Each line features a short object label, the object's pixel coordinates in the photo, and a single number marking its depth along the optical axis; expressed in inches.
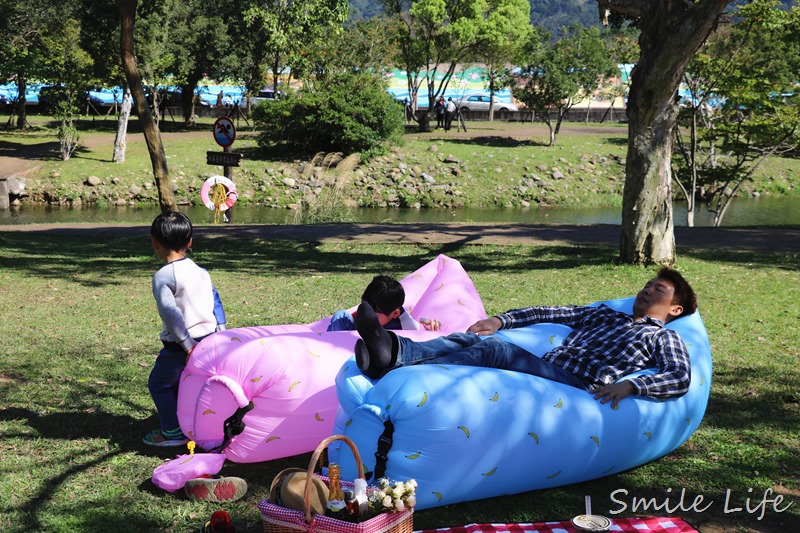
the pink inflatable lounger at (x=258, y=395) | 171.0
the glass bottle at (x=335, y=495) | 124.8
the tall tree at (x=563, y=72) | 1136.2
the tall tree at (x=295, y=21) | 1221.1
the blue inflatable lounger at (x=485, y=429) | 147.3
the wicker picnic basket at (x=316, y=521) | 121.1
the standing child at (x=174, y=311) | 175.9
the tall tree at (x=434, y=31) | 1328.7
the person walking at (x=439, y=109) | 1434.5
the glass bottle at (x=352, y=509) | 124.5
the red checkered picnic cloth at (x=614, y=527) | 140.6
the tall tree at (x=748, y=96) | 653.9
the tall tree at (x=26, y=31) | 1122.7
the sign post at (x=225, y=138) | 597.6
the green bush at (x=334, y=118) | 1036.5
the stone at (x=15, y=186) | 897.5
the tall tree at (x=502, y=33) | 1372.3
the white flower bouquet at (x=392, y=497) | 125.6
